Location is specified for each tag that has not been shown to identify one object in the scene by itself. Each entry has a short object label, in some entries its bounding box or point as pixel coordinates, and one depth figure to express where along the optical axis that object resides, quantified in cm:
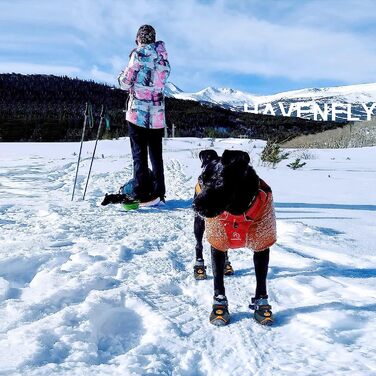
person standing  587
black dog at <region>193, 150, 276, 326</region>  243
